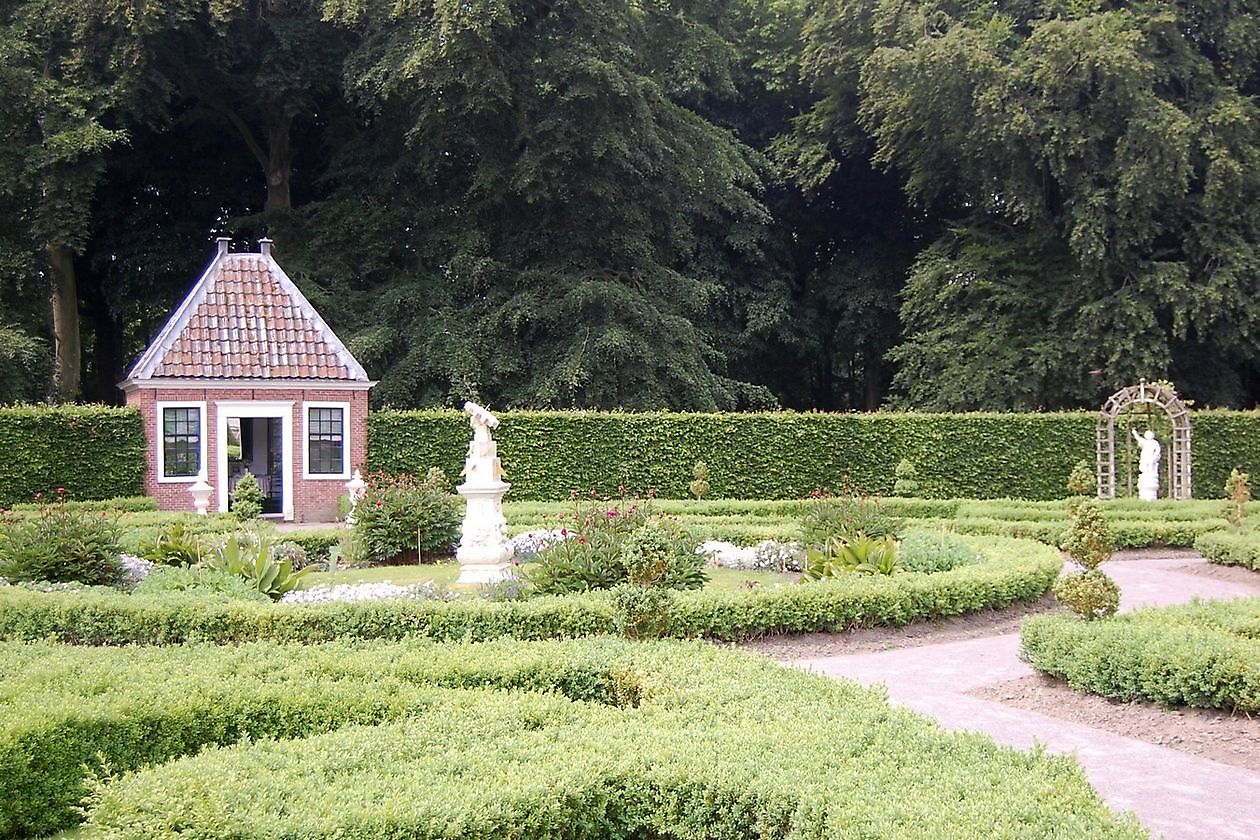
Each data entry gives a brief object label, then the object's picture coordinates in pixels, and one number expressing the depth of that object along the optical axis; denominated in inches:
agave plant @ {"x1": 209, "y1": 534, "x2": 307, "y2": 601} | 414.3
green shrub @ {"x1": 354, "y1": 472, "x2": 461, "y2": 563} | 592.1
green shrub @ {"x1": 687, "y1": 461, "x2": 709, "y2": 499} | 861.2
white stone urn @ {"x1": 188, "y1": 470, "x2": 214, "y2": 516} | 757.3
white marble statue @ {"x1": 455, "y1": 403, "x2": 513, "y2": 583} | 479.5
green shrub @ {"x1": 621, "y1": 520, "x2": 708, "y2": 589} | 349.4
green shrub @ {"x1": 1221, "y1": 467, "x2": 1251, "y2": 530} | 647.1
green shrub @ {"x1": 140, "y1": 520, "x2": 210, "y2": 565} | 493.0
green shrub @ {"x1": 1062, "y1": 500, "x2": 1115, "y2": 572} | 362.6
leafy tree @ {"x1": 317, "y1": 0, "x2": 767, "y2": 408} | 1015.0
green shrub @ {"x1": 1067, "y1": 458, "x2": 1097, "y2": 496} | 857.5
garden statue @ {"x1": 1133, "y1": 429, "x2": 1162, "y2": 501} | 837.2
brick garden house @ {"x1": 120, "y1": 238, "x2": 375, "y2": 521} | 834.8
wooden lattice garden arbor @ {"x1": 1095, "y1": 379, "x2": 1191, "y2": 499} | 871.7
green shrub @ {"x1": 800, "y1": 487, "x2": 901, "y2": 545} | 516.1
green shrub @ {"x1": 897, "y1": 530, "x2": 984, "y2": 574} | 465.7
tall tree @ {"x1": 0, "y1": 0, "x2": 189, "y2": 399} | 942.4
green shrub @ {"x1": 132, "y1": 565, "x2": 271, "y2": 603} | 384.8
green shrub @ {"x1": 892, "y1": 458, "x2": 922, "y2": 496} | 889.5
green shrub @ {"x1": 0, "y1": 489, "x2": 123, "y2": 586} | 440.5
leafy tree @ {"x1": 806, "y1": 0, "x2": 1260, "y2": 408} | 1031.0
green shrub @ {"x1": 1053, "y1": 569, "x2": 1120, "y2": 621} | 344.8
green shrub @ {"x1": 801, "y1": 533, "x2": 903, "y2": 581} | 445.7
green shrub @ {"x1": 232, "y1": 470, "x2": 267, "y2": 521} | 684.7
